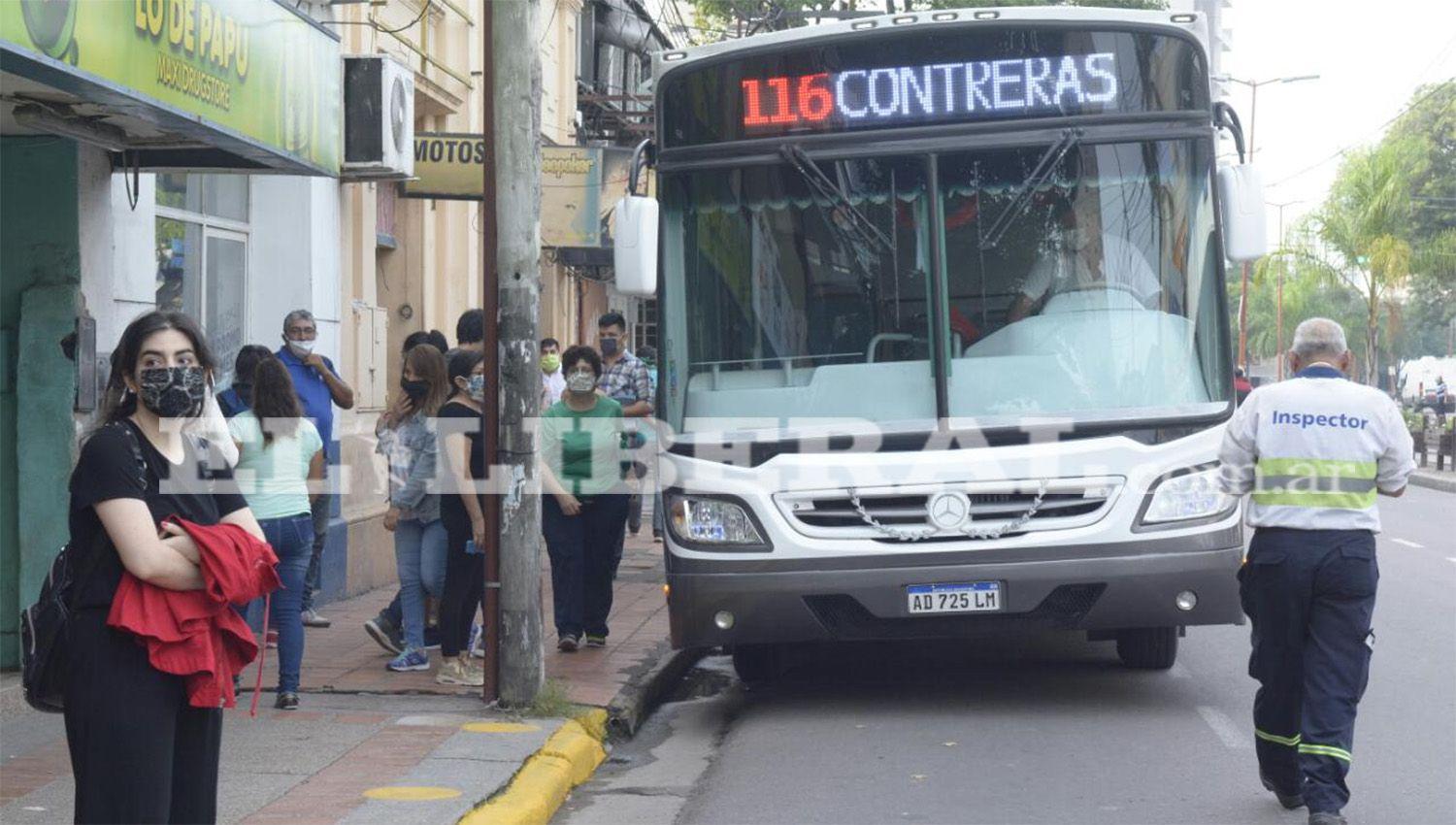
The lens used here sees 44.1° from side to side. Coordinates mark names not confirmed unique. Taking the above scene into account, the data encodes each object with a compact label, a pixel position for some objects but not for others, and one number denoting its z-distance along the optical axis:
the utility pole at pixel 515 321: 8.23
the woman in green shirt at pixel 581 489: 10.30
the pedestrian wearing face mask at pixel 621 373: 13.83
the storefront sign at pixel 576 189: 15.77
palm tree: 45.25
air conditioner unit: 11.02
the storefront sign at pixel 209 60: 6.55
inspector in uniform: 6.25
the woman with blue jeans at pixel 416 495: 9.28
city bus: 8.14
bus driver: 8.35
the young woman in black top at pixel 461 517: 9.02
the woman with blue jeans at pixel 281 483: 8.20
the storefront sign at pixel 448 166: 14.18
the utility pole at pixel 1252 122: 47.97
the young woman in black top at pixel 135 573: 4.21
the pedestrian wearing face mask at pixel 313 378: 10.50
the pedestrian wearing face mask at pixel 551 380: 15.12
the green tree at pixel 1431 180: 46.03
